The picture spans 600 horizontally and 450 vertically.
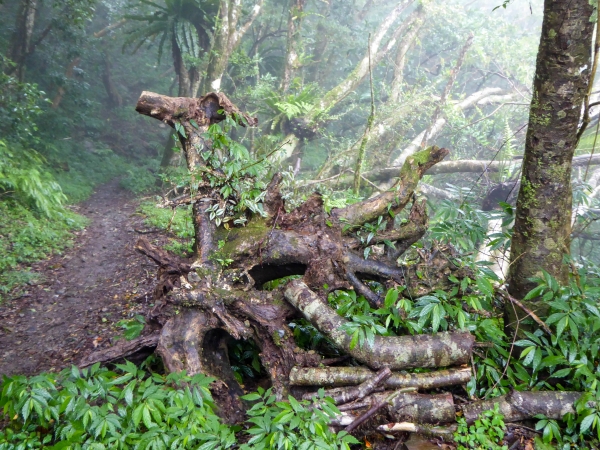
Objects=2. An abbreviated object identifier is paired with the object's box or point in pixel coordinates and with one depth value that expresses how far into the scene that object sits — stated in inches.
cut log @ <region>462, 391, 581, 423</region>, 119.6
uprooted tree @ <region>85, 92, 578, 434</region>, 127.6
